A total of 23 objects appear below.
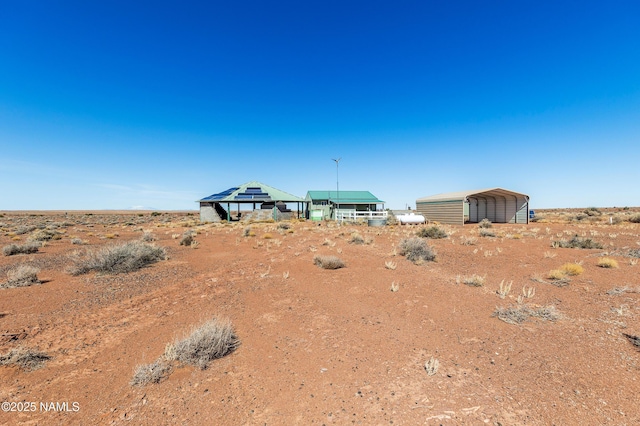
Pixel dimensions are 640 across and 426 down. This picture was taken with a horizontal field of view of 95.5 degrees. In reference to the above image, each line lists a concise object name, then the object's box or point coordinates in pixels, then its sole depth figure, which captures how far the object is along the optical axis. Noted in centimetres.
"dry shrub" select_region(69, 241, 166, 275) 1007
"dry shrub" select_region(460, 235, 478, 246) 1562
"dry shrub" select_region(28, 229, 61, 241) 1819
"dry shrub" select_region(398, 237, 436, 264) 1163
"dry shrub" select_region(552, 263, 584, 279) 895
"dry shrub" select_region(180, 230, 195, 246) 1678
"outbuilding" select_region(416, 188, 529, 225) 2988
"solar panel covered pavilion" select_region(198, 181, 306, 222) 3628
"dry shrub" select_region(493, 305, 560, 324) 566
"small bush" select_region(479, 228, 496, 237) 1887
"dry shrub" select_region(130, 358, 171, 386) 385
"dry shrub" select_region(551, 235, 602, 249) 1364
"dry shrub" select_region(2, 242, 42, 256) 1349
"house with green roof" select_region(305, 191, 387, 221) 4108
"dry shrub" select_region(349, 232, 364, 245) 1650
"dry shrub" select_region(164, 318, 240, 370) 434
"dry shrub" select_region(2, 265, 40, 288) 841
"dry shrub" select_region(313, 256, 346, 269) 1044
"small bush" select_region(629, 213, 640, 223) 2859
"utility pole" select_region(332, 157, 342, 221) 3603
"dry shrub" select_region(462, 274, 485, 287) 808
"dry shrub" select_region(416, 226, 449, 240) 1849
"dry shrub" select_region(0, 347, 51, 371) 434
